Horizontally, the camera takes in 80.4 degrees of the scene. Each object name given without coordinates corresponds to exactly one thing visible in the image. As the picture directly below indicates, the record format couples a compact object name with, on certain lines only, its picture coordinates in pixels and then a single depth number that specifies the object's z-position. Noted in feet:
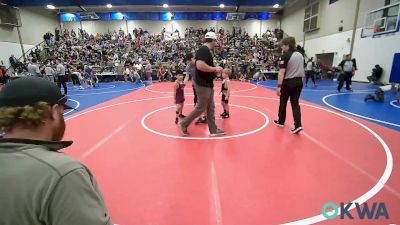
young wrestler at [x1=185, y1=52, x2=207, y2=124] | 20.07
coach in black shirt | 14.52
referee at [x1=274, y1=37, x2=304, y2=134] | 16.25
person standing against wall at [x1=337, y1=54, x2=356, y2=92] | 34.47
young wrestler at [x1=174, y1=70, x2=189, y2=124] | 20.03
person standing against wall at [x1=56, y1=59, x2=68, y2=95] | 37.61
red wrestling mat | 8.57
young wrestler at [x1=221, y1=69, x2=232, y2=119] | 20.53
